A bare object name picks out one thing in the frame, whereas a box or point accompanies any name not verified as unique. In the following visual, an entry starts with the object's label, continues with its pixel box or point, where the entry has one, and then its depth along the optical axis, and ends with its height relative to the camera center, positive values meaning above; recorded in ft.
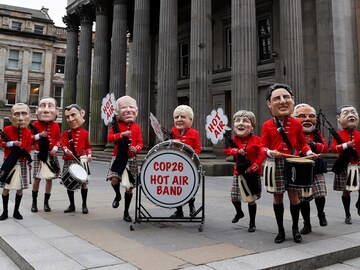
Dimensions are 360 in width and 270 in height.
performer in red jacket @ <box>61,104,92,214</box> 23.34 +1.44
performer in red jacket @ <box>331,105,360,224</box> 20.94 +1.21
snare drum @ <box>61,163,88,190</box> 21.54 -0.81
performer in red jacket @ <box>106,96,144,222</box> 20.56 +1.09
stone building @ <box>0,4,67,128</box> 150.82 +47.20
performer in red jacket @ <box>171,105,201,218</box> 21.03 +2.06
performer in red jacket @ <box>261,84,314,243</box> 16.49 +1.21
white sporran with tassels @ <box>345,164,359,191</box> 20.65 -0.73
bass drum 18.61 -0.56
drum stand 18.95 -3.06
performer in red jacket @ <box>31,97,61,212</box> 23.20 +1.64
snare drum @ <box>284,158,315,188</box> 15.56 -0.34
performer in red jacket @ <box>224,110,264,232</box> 18.56 +0.44
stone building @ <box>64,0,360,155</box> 52.95 +20.18
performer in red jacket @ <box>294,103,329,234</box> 19.36 +1.20
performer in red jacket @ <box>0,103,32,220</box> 20.58 +0.87
